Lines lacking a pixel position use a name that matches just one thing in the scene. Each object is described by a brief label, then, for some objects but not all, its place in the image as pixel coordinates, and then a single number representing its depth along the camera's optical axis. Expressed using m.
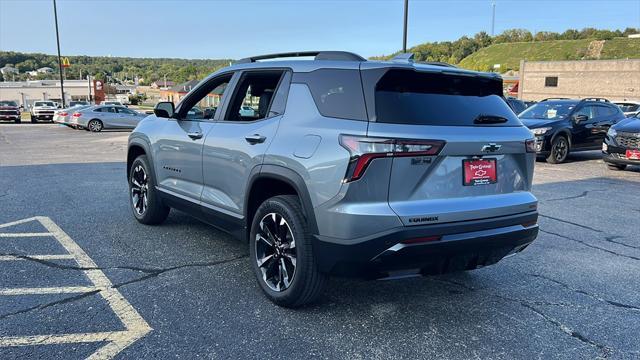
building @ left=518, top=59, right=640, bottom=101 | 53.47
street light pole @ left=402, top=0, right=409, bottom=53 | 15.84
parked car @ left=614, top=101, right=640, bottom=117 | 22.89
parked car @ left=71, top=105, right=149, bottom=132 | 25.53
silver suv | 3.10
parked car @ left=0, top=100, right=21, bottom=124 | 32.56
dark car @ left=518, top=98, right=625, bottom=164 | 12.54
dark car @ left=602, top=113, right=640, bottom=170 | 10.36
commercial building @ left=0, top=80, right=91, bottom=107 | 92.56
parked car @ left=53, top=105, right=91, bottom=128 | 25.89
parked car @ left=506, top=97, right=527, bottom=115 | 19.60
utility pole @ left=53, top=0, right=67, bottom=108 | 38.31
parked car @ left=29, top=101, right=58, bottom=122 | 33.81
